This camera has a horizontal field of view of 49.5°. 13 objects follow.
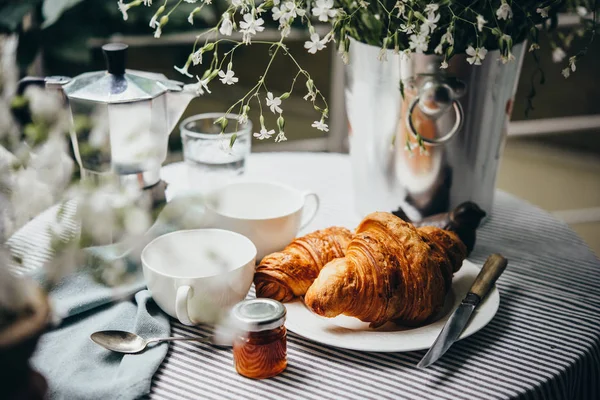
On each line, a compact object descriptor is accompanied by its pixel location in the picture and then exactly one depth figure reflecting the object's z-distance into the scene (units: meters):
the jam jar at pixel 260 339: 0.69
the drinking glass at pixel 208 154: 1.13
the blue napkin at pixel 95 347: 0.68
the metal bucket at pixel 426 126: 0.98
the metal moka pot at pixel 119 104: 0.91
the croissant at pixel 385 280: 0.76
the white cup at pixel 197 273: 0.76
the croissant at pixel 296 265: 0.83
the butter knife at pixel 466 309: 0.74
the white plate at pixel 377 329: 0.75
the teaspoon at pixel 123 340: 0.75
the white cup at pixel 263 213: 0.93
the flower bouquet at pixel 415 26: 0.80
